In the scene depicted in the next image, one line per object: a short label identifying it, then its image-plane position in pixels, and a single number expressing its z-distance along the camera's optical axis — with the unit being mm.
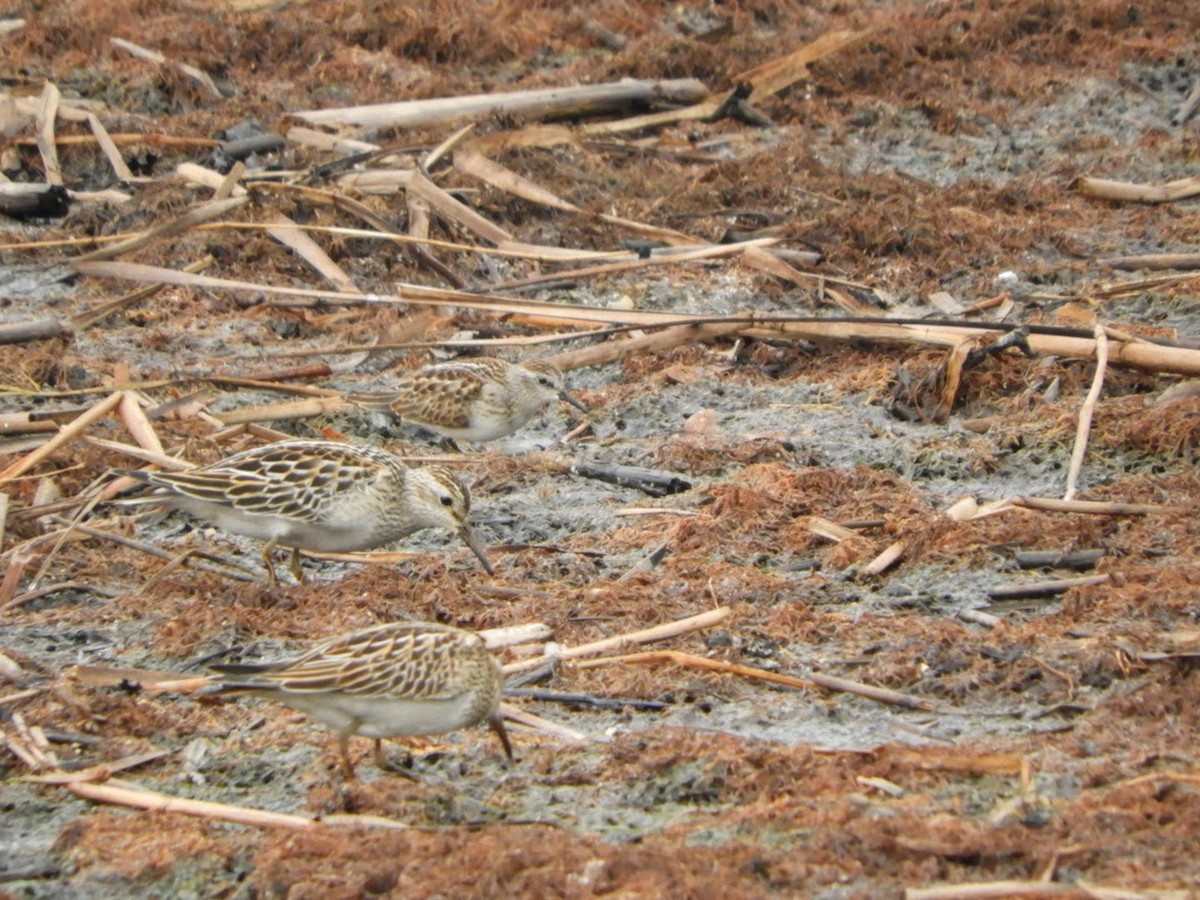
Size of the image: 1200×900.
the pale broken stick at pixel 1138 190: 28031
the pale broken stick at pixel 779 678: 13031
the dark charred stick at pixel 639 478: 18594
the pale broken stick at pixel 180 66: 32406
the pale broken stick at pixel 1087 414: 17156
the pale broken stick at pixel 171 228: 23359
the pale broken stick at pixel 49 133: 28109
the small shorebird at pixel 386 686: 11742
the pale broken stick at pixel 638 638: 13906
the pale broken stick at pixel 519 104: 29656
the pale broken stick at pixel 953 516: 15875
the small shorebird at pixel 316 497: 15906
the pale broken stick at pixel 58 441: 17547
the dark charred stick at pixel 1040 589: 14867
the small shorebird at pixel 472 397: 20531
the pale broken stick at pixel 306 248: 24641
